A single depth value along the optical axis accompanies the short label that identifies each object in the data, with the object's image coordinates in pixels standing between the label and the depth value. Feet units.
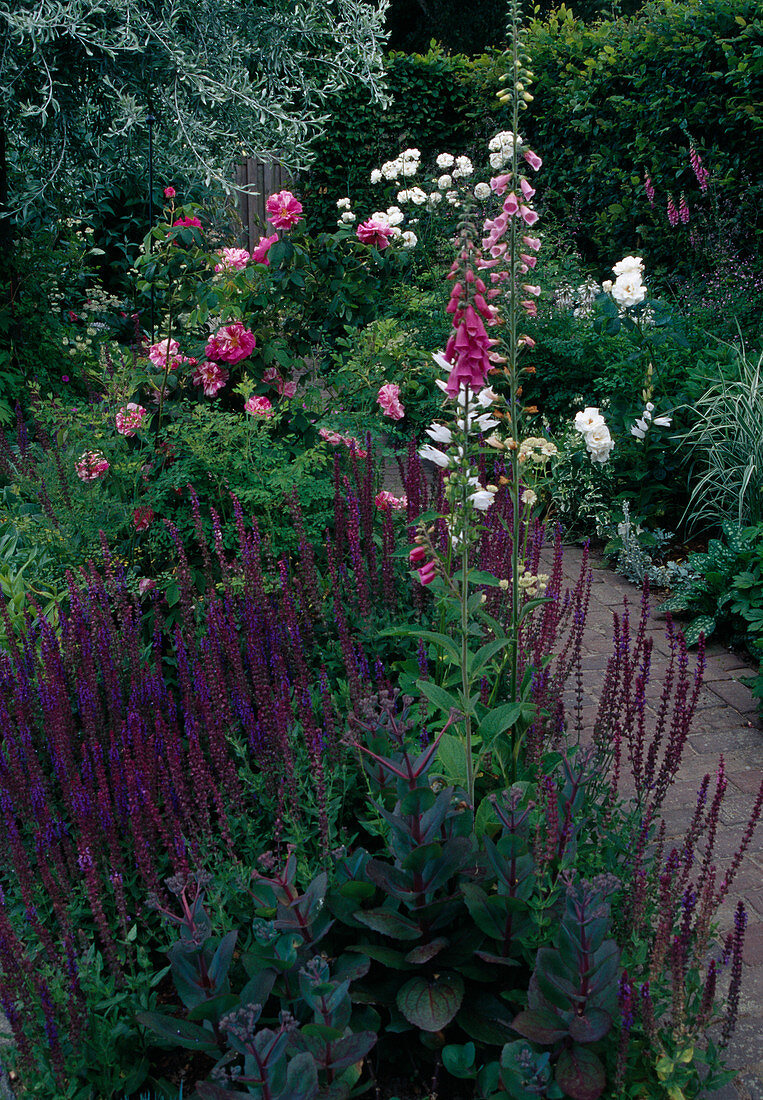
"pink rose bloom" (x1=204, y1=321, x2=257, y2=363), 11.84
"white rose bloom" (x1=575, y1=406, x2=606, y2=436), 15.08
